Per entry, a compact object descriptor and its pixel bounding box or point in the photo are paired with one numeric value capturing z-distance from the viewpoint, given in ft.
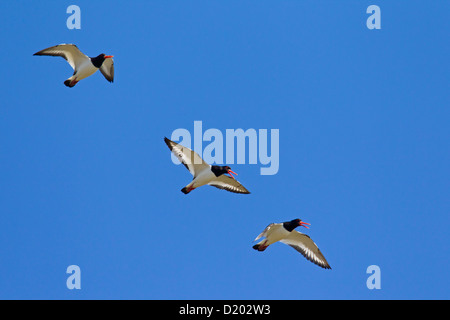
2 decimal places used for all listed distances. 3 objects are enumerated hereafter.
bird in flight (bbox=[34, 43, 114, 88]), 61.62
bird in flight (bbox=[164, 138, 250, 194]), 57.93
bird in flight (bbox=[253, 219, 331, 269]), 59.25
